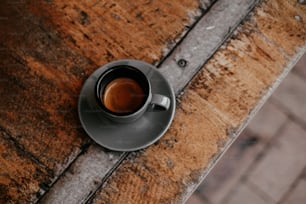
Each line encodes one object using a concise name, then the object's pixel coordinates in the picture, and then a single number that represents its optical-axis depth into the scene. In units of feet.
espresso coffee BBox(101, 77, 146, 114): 2.55
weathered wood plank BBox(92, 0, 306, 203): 2.56
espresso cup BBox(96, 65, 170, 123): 2.50
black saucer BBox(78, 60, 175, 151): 2.56
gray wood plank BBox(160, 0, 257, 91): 2.71
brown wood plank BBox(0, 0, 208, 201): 2.62
